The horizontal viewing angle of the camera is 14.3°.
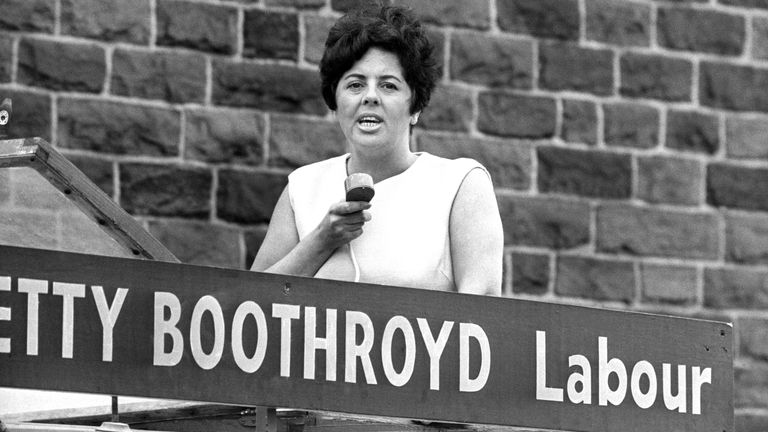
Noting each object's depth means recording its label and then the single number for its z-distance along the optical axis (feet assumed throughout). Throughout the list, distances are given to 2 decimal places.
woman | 23.95
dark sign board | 18.39
